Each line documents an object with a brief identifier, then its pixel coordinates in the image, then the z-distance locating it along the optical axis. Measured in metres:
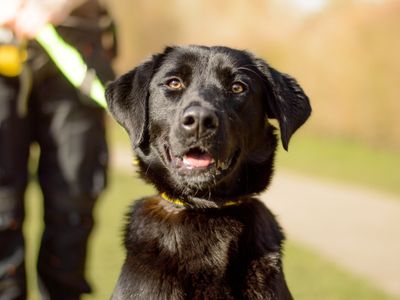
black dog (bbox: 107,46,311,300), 2.49
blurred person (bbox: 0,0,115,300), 3.24
